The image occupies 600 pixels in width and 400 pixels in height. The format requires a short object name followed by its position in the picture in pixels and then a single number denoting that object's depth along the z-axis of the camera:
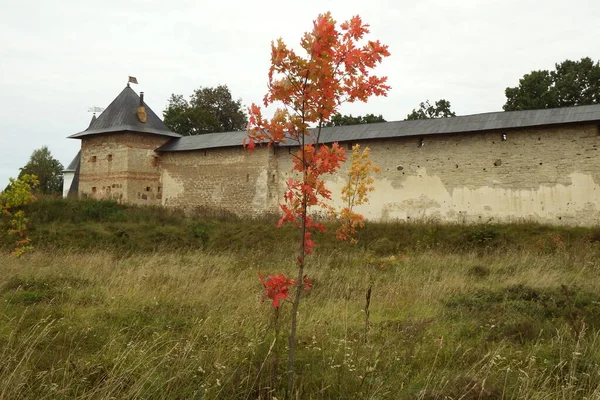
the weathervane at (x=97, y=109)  34.61
